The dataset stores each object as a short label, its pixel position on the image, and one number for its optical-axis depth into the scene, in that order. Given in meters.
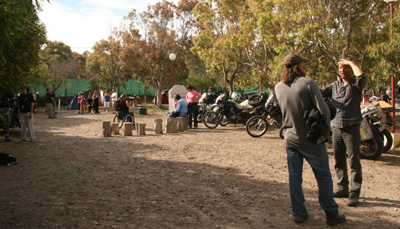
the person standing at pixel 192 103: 13.80
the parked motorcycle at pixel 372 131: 6.86
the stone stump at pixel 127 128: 11.88
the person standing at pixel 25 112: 10.52
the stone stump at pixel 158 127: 12.45
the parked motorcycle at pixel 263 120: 11.33
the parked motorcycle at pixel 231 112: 13.70
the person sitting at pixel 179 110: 13.52
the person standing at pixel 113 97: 25.32
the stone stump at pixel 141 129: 12.14
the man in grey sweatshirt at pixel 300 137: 3.78
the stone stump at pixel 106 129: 11.68
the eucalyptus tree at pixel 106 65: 35.40
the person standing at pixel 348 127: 4.57
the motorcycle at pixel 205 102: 15.75
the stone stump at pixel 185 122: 13.28
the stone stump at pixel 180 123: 12.93
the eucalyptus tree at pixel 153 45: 29.53
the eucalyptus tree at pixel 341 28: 11.08
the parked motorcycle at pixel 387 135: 7.43
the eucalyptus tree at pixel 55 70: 33.22
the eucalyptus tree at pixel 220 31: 21.20
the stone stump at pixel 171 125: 12.66
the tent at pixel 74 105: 29.73
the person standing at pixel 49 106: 20.19
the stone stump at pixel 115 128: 12.05
